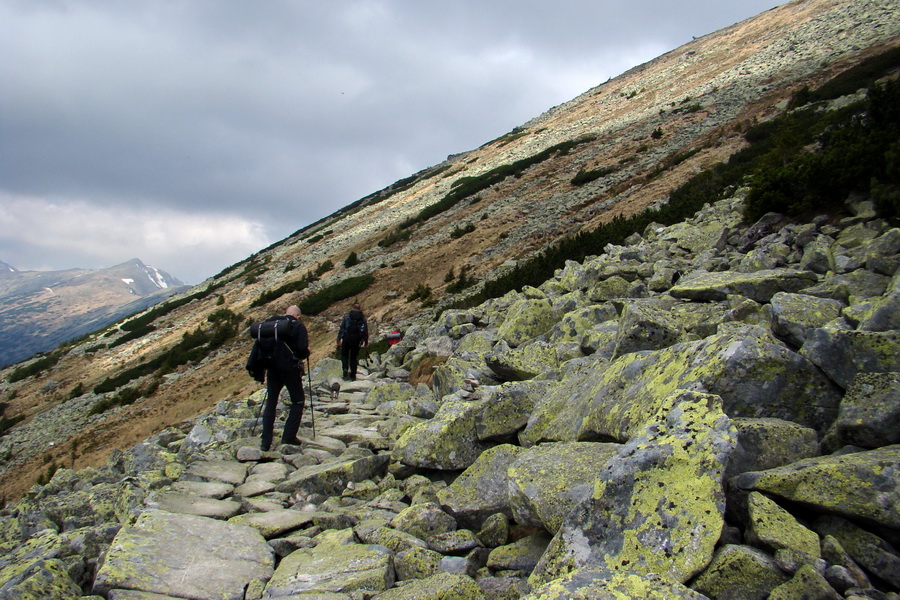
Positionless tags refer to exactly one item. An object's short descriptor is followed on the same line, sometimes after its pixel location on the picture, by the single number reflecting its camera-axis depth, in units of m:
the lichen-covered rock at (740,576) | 2.33
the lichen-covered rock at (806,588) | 2.13
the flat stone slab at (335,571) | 3.43
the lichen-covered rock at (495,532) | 3.88
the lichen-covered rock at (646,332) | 5.50
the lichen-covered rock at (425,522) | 4.17
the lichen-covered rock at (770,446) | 3.04
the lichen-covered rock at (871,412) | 2.77
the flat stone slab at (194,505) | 4.93
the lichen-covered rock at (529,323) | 10.30
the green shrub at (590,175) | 32.19
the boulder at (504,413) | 5.62
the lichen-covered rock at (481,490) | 4.27
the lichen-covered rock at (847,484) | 2.34
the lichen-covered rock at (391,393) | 10.48
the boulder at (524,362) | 7.78
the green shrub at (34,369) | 34.38
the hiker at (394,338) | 17.73
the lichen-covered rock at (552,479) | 3.45
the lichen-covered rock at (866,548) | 2.23
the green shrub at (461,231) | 31.42
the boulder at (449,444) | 5.56
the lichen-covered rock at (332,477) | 5.76
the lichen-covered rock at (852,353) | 3.27
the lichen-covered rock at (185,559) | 3.49
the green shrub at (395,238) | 35.69
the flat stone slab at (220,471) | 6.36
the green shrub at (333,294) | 26.69
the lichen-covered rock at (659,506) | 2.59
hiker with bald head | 7.86
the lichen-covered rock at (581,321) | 8.78
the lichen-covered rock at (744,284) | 6.05
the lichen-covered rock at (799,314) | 4.20
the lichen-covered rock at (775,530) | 2.39
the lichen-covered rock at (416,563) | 3.63
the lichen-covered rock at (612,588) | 2.29
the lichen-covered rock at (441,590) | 3.08
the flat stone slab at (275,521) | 4.52
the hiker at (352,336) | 12.84
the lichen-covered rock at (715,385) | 3.48
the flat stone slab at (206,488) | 5.66
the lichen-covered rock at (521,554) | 3.42
